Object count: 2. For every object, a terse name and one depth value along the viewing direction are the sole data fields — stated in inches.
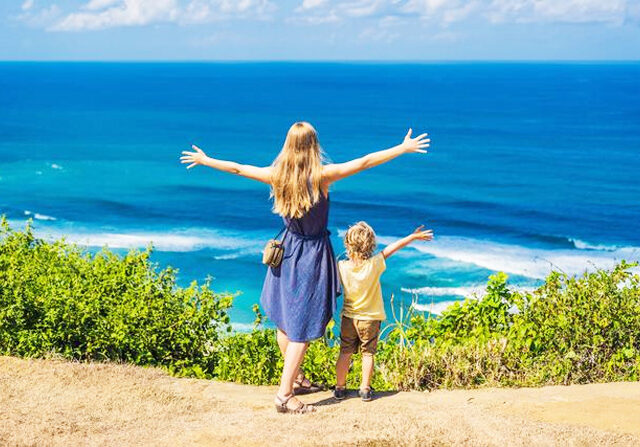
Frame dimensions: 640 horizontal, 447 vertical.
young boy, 255.4
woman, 238.5
